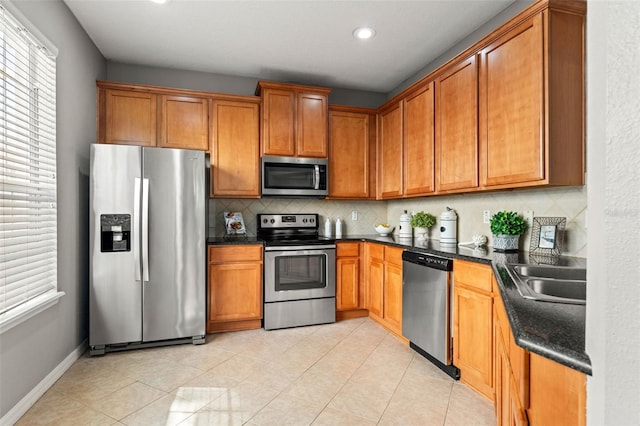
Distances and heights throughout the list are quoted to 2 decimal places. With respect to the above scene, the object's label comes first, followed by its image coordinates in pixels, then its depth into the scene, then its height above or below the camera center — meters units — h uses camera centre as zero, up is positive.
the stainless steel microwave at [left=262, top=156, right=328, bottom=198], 3.62 +0.38
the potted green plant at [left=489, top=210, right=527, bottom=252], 2.36 -0.13
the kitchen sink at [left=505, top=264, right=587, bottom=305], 1.16 -0.31
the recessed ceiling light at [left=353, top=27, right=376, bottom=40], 2.82 +1.52
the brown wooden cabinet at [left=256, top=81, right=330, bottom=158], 3.59 +1.00
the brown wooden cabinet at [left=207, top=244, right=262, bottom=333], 3.25 -0.74
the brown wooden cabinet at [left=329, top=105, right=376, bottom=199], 3.92 +0.70
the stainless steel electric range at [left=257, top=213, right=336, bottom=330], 3.36 -0.72
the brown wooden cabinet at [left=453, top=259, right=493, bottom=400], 2.07 -0.73
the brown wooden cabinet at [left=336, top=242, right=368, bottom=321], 3.62 -0.73
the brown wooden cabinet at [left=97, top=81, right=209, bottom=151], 3.23 +0.94
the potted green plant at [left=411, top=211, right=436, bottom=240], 3.41 -0.10
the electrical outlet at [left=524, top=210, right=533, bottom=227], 2.42 -0.03
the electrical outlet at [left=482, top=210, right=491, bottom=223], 2.79 -0.03
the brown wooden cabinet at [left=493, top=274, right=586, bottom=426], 0.70 -0.43
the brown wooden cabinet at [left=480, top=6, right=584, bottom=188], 1.96 +0.68
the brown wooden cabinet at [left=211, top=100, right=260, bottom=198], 3.52 +0.66
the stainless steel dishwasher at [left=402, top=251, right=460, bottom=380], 2.40 -0.73
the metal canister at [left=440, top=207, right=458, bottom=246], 3.07 -0.14
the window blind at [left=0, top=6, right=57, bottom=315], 1.83 +0.27
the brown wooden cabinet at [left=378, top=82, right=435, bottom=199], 3.03 +0.67
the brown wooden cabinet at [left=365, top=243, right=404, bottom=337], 3.07 -0.72
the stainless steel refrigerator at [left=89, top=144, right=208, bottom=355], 2.75 -0.30
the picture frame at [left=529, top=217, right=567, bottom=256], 2.17 -0.15
